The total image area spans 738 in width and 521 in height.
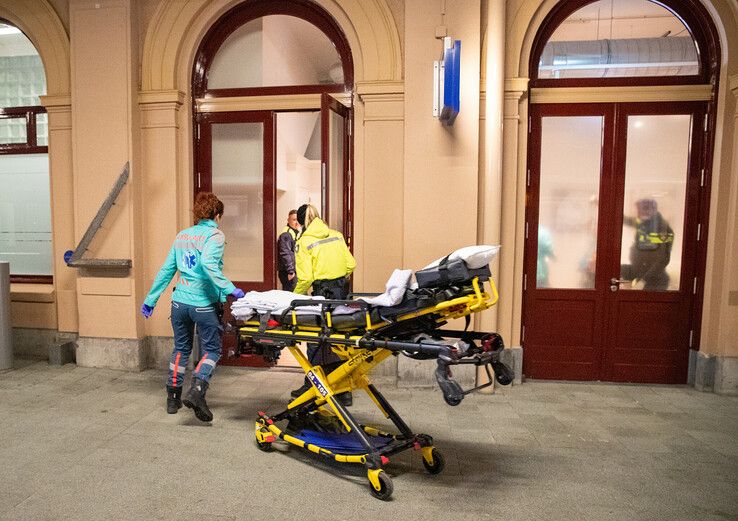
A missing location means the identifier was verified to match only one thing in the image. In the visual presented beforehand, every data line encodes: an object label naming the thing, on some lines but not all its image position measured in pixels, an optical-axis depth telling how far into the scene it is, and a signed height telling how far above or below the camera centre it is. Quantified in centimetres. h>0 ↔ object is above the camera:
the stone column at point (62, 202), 594 +8
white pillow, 277 -22
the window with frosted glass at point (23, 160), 645 +62
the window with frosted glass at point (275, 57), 573 +180
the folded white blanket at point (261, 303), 347 -63
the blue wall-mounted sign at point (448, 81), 448 +124
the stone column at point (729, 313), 510 -95
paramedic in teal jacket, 411 -71
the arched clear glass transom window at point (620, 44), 541 +187
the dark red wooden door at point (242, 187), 589 +29
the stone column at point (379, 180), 528 +36
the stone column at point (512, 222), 526 -6
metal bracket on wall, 560 -31
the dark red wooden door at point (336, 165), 508 +51
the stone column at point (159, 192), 576 +21
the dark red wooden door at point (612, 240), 543 -24
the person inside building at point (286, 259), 635 -59
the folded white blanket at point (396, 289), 291 -43
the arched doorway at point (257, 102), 565 +125
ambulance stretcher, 285 -83
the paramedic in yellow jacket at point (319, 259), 443 -41
